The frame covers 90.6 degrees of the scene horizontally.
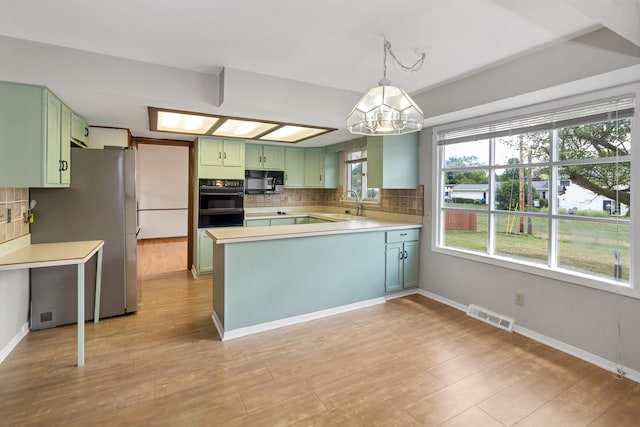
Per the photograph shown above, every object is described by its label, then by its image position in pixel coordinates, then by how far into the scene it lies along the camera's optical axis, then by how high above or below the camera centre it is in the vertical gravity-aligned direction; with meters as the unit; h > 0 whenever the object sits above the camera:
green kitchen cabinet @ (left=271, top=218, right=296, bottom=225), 5.18 -0.16
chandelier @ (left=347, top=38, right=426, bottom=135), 1.99 +0.66
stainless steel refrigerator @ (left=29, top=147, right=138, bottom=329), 3.00 -0.19
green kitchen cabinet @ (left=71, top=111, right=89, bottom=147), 3.16 +0.85
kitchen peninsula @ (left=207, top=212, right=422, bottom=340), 2.88 -0.61
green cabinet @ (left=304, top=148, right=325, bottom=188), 5.75 +0.84
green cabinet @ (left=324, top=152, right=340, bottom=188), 5.68 +0.77
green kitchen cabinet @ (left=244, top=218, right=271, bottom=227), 5.02 -0.17
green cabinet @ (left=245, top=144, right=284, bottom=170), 5.23 +0.92
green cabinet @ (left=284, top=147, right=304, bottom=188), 5.57 +0.79
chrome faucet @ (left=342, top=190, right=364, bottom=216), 5.13 +0.10
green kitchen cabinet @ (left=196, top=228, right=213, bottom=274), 4.62 -0.62
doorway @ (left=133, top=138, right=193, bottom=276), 7.59 +0.33
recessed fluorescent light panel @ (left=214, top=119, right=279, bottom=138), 3.78 +1.08
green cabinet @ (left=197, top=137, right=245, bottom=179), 4.61 +0.79
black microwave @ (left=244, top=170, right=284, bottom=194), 5.20 +0.50
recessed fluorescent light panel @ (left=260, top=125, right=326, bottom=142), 4.01 +1.09
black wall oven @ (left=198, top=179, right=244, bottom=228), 4.62 +0.12
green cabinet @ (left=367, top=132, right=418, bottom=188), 3.95 +0.66
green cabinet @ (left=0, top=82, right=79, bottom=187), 2.35 +0.56
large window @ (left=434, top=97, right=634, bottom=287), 2.43 +0.23
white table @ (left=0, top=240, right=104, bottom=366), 2.21 -0.36
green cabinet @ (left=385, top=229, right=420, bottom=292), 3.85 -0.59
